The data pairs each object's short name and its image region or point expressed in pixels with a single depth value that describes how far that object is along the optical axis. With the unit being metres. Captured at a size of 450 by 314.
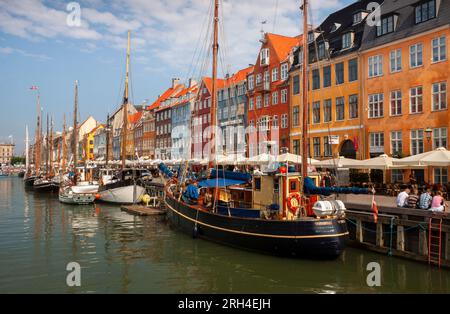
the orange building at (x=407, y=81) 28.14
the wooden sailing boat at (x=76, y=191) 38.62
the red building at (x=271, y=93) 43.84
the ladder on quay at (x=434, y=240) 15.27
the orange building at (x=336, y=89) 34.75
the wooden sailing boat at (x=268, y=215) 15.79
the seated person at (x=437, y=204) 16.06
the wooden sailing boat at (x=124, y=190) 38.31
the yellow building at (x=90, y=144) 117.75
